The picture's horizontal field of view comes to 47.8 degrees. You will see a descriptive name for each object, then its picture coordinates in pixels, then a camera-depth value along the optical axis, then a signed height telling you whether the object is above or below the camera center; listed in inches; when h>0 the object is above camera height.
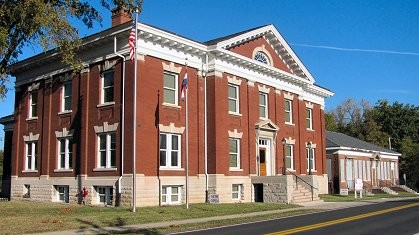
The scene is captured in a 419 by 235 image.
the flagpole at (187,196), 909.3 -66.8
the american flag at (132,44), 890.1 +222.7
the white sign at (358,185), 1514.5 -77.4
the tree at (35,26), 748.0 +222.8
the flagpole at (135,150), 867.5 +23.6
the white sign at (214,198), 1055.0 -81.1
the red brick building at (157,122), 994.1 +95.8
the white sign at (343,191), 1583.4 -100.7
